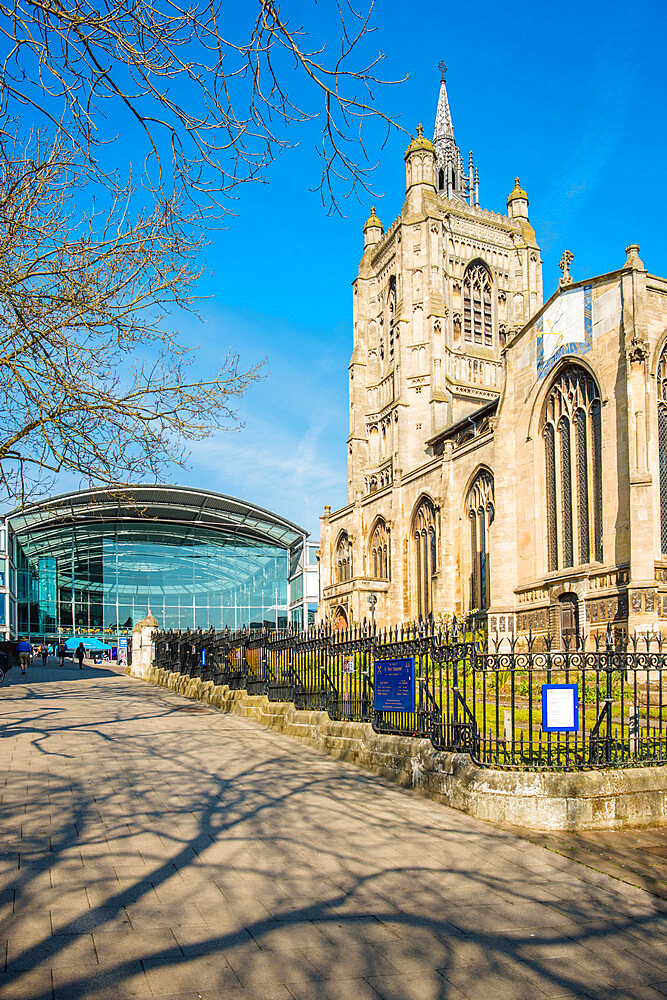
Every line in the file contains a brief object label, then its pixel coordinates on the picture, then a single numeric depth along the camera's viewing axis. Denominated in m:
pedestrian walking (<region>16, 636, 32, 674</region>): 32.91
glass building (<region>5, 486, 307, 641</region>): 59.31
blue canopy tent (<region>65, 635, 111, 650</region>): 57.69
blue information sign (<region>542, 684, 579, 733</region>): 7.30
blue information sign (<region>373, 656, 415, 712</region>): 8.73
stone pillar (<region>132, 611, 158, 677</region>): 31.09
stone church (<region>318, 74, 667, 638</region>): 22.89
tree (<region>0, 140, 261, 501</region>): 7.91
